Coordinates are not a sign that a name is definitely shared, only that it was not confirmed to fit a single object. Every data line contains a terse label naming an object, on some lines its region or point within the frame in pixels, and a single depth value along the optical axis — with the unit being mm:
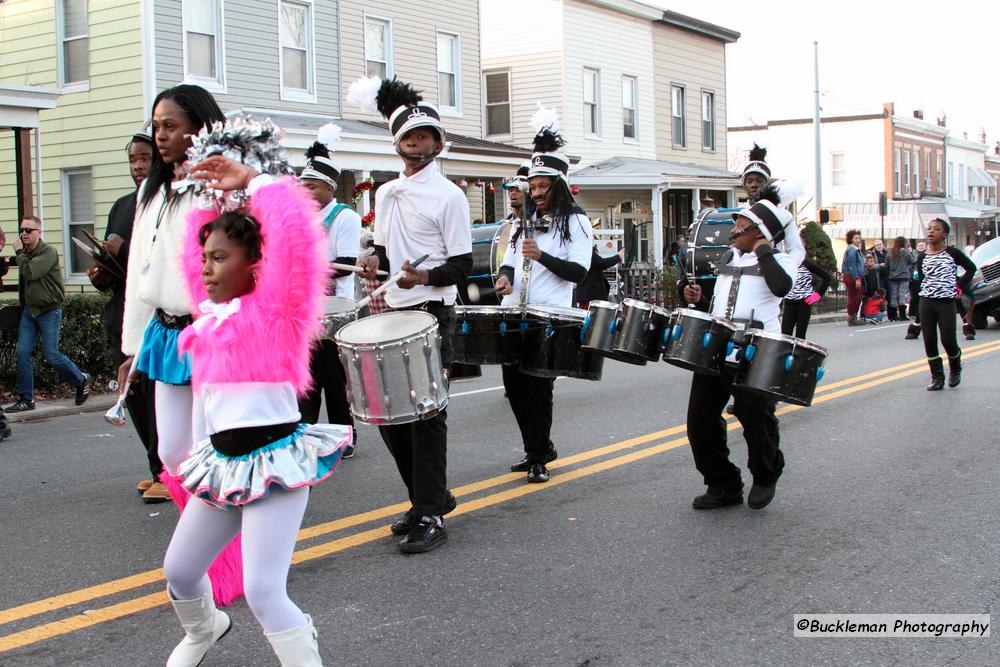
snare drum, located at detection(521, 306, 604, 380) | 6270
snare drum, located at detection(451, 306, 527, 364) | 6352
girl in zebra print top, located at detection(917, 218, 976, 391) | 10797
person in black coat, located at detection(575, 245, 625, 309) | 10667
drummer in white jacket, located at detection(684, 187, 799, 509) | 5844
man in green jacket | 9844
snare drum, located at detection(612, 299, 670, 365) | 5910
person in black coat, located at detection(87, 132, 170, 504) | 5500
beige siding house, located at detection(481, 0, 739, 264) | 26469
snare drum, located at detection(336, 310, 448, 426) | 4633
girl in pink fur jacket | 3223
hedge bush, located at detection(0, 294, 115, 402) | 10836
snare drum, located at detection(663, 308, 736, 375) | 5570
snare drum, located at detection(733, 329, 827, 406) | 5500
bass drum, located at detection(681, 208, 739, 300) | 10922
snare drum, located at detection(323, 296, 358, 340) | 6203
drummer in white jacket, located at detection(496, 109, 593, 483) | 6590
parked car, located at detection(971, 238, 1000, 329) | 18531
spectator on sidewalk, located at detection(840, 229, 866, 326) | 22516
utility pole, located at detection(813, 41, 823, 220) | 30072
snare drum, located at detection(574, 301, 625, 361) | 5988
